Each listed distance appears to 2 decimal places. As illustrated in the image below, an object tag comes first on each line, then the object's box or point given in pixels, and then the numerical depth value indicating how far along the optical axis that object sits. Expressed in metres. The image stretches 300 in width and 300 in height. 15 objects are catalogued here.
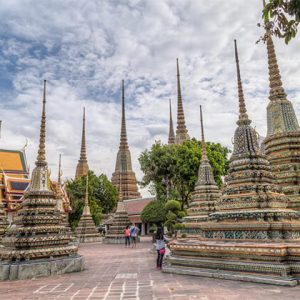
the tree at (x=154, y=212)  29.65
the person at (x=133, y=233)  23.88
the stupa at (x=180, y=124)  50.66
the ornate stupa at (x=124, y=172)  55.53
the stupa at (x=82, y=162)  60.84
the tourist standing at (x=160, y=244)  9.80
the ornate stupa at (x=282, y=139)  12.16
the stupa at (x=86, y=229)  31.09
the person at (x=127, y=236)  23.67
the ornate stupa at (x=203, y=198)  18.55
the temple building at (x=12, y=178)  28.61
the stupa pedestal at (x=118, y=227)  28.66
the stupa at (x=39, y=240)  9.31
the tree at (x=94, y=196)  36.12
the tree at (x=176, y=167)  26.89
